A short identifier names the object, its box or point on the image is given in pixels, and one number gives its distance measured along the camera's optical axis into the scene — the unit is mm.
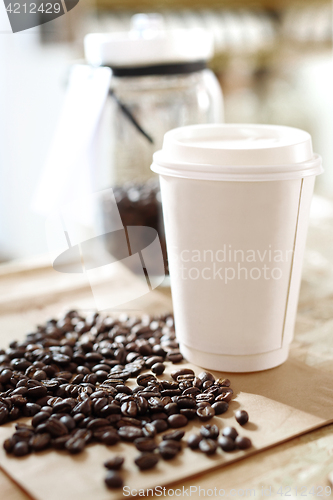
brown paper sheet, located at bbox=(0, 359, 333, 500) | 505
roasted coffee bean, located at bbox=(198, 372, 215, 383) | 583
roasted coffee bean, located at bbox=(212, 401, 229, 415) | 554
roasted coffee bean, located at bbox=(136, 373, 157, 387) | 581
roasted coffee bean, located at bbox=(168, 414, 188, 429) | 542
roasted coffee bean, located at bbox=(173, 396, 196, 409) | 554
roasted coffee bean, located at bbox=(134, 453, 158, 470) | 512
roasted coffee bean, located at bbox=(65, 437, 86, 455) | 523
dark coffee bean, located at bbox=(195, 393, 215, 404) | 562
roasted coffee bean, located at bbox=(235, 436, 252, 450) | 524
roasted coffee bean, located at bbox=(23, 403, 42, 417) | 554
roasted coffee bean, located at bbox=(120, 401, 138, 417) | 547
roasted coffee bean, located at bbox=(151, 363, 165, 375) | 594
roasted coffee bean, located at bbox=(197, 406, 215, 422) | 547
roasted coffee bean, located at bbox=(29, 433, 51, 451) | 525
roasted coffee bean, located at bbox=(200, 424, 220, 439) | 531
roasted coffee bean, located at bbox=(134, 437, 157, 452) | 523
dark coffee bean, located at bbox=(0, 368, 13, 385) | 582
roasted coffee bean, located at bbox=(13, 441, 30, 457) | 523
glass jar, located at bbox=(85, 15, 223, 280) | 716
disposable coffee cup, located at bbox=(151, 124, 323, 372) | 566
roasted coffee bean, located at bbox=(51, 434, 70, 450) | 526
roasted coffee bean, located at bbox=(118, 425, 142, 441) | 531
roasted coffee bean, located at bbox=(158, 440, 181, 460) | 518
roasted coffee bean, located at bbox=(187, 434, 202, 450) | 526
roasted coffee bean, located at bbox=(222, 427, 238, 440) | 529
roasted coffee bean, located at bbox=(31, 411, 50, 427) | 541
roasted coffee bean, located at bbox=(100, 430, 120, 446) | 528
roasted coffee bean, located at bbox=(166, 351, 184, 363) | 611
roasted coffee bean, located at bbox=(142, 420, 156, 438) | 533
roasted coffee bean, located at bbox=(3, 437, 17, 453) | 526
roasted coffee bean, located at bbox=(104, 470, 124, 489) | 502
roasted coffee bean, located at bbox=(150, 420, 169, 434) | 538
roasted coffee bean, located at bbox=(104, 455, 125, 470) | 512
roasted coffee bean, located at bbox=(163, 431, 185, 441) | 530
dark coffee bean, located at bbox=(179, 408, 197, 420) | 549
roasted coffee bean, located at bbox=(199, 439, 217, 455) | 521
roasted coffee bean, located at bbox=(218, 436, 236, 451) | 522
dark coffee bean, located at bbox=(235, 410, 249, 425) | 544
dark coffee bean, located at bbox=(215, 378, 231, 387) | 579
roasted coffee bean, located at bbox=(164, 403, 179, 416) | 551
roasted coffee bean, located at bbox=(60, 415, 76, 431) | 536
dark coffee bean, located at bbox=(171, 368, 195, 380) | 588
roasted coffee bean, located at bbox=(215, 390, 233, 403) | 562
